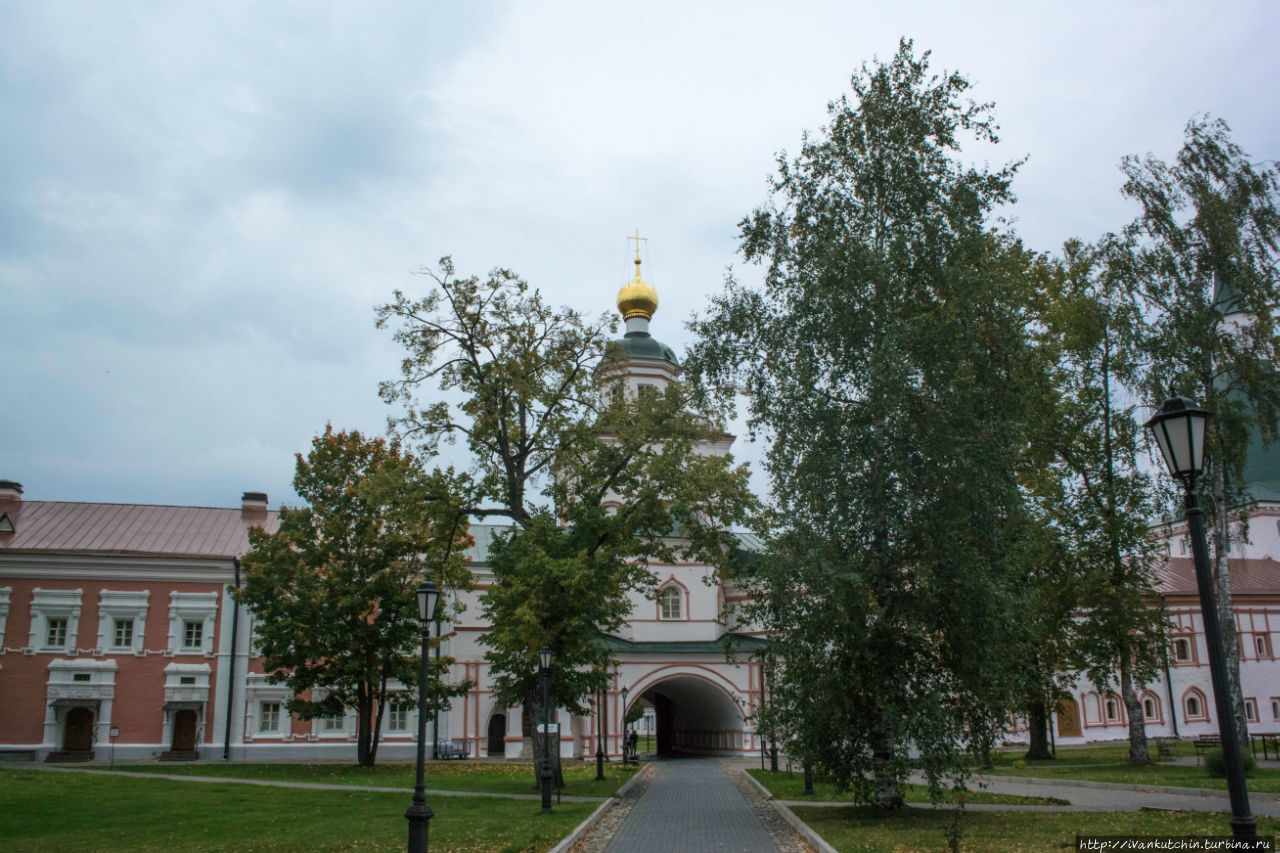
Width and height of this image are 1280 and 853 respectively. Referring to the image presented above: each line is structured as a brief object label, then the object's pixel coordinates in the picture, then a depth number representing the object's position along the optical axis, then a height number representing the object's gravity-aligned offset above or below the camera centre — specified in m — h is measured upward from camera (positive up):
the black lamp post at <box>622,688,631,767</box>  33.25 -3.30
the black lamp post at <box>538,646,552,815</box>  17.53 -1.31
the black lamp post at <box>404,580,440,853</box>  11.09 -1.31
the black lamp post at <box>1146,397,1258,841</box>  6.69 +0.80
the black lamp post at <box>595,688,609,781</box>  25.20 -2.64
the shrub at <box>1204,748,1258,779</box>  20.95 -2.66
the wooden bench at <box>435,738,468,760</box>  36.03 -3.70
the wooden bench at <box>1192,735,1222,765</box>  24.64 -2.61
